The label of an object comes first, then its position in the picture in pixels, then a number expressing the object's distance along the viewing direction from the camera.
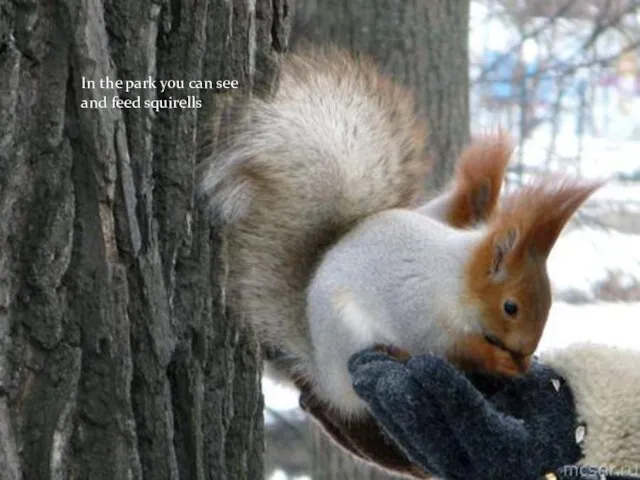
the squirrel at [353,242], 2.67
